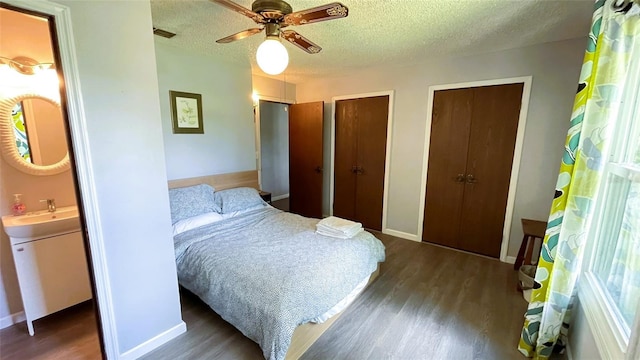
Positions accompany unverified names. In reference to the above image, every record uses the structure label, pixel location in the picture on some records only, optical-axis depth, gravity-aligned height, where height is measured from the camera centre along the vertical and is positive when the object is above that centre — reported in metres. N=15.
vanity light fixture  1.85 +0.53
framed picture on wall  2.77 +0.29
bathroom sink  1.76 -0.62
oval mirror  1.88 +0.01
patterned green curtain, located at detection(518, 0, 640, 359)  1.28 -0.17
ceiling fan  1.44 +0.74
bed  1.57 -0.93
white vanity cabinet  1.83 -1.03
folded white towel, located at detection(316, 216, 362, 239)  2.30 -0.80
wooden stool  2.44 -0.87
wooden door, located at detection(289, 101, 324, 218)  4.20 -0.32
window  1.17 -0.53
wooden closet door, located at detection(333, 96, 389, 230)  3.73 -0.28
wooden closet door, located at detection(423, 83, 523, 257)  2.88 -0.28
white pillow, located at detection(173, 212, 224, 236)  2.41 -0.82
